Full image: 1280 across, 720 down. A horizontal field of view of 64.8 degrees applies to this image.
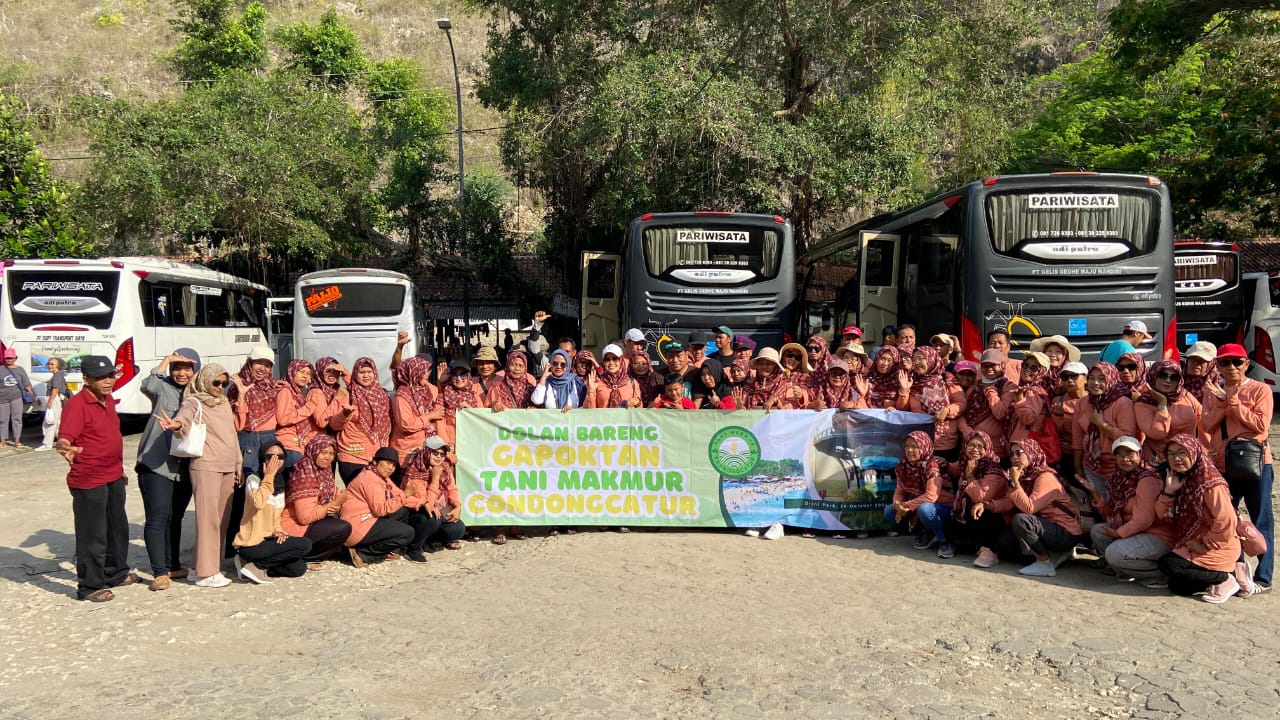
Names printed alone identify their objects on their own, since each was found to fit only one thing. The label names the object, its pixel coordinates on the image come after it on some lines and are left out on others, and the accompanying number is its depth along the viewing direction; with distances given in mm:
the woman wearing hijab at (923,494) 7672
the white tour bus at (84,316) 15797
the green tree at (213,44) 42188
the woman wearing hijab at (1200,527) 6223
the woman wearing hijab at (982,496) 7340
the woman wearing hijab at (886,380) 8727
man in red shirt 6824
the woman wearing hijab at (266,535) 7141
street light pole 27203
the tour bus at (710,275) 13805
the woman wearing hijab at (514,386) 8906
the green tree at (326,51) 48781
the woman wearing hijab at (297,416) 8039
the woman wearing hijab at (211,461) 7043
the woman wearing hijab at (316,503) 7320
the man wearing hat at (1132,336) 9102
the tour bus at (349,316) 18875
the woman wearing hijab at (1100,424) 7098
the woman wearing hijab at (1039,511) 7059
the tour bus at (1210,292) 15875
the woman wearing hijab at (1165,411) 6820
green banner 8430
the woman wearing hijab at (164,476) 7094
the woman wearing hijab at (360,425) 8125
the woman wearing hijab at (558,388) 8828
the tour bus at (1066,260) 11109
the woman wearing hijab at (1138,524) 6520
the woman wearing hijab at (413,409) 8352
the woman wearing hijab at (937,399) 8047
